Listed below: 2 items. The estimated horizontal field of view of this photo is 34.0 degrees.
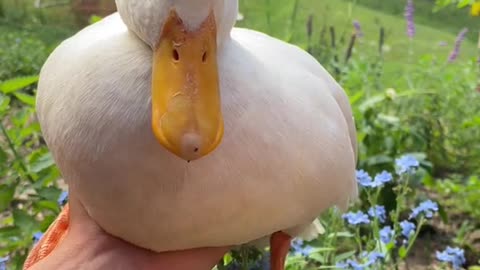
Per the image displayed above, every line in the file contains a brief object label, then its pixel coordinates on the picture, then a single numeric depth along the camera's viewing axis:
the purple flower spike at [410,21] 2.41
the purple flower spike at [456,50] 2.40
